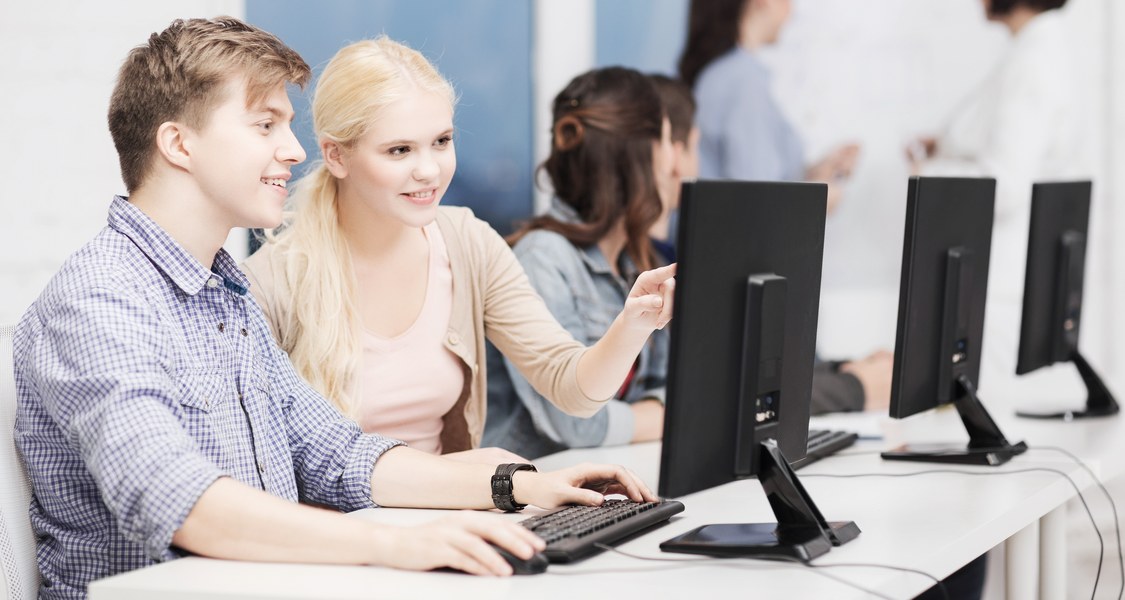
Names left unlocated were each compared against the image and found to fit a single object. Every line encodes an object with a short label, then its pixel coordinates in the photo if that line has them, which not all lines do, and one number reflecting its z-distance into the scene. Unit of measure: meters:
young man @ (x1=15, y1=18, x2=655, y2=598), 2.53
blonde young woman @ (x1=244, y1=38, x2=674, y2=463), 3.02
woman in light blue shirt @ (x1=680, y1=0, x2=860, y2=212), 4.87
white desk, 2.48
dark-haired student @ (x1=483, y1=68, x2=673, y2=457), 3.51
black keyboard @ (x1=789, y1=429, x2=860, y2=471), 3.14
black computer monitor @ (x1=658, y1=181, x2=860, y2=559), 2.56
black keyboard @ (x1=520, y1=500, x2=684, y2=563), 2.57
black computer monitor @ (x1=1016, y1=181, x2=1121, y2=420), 3.54
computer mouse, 2.52
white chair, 2.65
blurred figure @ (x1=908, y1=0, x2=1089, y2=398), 4.76
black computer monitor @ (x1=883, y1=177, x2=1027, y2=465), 3.07
